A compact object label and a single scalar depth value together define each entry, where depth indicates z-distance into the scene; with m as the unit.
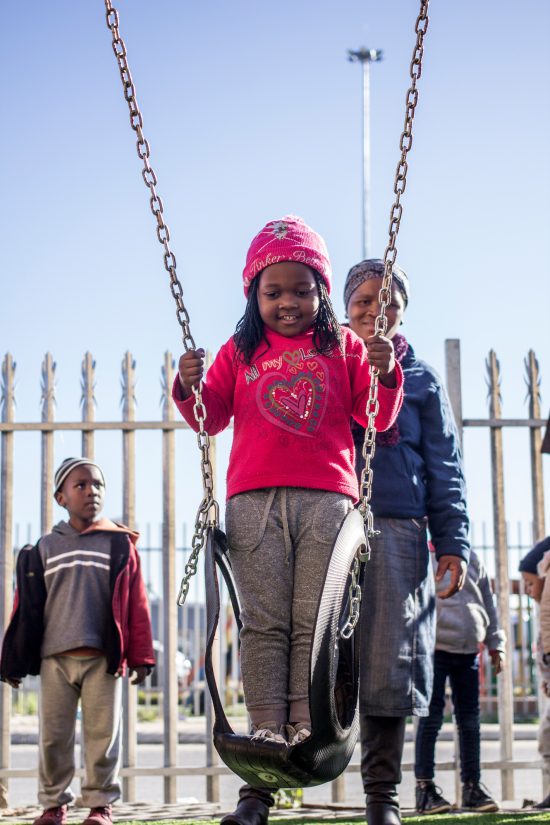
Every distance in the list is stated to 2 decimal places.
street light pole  25.05
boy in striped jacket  5.36
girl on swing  3.43
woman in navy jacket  3.93
